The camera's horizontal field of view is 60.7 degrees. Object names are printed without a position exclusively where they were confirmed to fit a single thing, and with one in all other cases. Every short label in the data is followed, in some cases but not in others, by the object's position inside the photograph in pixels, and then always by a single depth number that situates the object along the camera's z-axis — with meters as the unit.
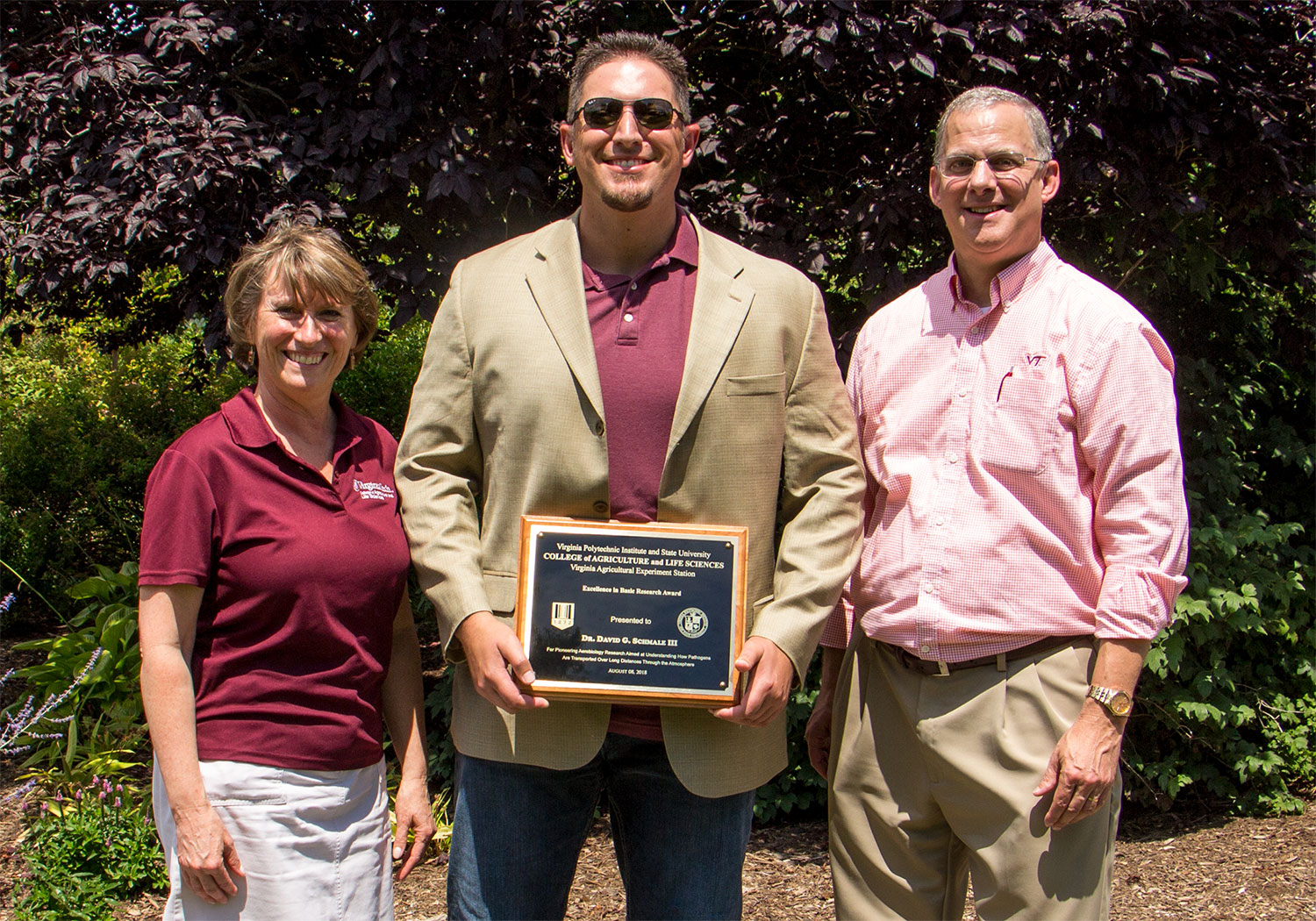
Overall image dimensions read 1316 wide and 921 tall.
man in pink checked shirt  2.40
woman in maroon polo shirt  2.35
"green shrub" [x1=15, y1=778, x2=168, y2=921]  4.30
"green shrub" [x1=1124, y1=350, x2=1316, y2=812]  5.21
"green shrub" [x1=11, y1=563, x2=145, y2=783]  5.32
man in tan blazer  2.41
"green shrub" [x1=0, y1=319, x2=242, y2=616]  7.82
